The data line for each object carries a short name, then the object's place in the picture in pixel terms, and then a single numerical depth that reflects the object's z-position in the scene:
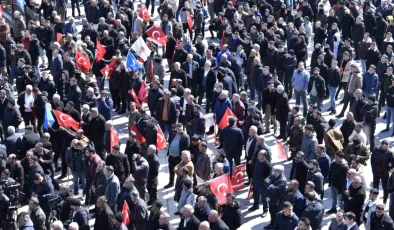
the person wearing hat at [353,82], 26.17
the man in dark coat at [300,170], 20.52
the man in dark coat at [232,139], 22.27
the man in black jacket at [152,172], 20.77
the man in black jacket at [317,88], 26.12
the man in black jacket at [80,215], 18.34
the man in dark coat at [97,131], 22.75
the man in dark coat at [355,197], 19.33
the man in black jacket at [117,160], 20.78
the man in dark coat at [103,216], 18.16
